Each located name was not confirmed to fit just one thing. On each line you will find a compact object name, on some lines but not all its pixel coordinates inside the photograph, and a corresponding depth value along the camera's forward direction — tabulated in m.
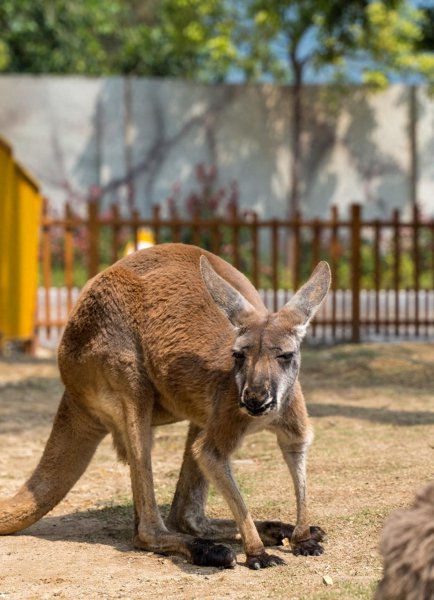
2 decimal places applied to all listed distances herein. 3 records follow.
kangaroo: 4.40
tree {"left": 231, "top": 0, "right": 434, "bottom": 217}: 18.98
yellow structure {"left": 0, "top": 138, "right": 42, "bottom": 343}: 10.82
